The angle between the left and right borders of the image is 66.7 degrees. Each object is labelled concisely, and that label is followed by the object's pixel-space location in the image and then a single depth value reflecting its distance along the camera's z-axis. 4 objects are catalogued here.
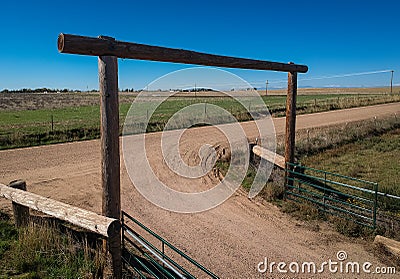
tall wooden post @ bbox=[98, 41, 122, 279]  3.72
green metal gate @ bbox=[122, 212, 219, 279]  4.56
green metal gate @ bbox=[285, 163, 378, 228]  6.38
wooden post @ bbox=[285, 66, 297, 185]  7.40
